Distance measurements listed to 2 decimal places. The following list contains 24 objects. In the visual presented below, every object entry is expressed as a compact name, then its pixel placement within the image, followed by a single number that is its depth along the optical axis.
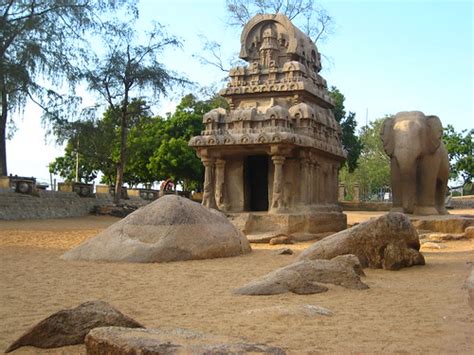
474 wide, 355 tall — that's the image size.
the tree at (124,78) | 26.22
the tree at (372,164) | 56.94
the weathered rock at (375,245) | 8.85
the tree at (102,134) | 25.28
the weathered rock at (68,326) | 4.29
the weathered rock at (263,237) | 14.30
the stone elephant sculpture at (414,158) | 15.77
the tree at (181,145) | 37.41
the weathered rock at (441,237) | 13.52
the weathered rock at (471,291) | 5.23
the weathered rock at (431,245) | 12.33
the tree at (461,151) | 48.12
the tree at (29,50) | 21.48
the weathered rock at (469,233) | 13.88
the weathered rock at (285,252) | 11.57
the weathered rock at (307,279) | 6.51
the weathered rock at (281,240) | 14.11
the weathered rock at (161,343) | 3.10
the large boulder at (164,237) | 9.98
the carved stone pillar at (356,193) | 43.41
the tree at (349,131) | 39.16
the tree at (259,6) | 30.94
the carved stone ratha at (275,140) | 15.64
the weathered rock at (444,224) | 14.44
